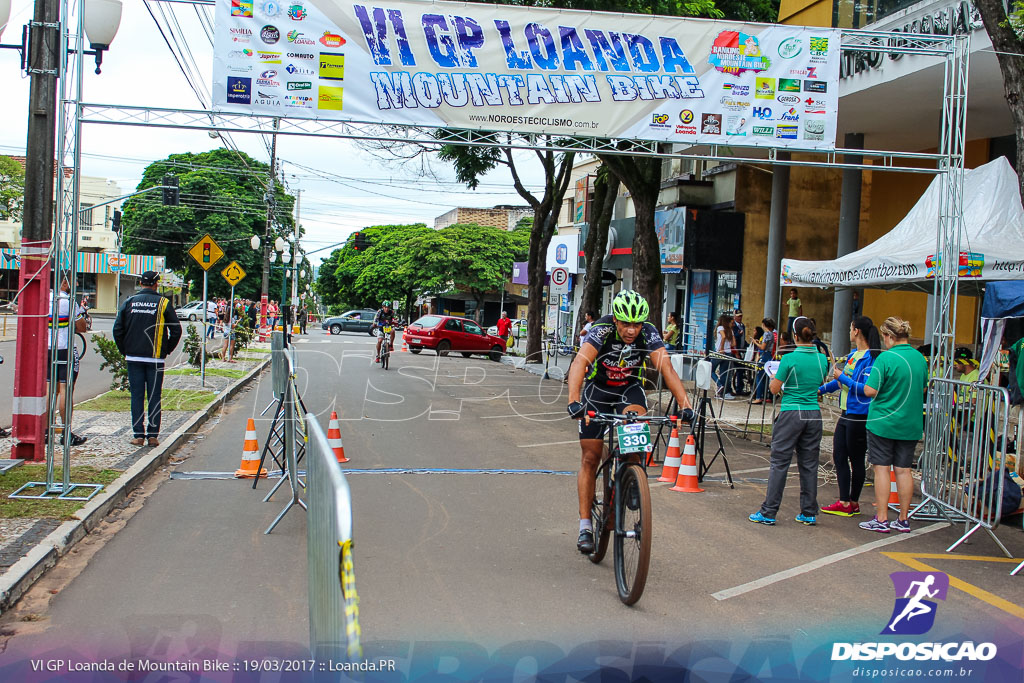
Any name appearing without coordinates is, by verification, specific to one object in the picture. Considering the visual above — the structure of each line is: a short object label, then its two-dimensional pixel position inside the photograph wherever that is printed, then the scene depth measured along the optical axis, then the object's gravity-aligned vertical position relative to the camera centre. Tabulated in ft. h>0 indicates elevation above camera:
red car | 112.16 -3.32
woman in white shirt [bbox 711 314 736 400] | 67.36 -0.99
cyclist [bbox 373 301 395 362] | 82.24 -1.09
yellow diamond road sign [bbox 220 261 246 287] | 86.69 +2.59
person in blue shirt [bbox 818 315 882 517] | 26.99 -2.82
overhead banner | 32.50 +9.21
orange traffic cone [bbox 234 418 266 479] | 30.14 -5.53
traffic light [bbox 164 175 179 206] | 110.01 +12.68
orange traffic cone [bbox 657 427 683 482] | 31.99 -5.17
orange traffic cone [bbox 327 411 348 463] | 31.96 -4.71
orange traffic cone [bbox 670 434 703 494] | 30.19 -5.08
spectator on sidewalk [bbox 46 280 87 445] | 32.04 -1.53
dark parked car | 195.31 -3.90
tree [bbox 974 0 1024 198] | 29.73 +9.65
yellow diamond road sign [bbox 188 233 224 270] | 60.85 +3.19
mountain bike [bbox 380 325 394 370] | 81.71 -3.29
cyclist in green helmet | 19.97 -1.20
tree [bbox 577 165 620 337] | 78.74 +6.96
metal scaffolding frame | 26.27 +6.00
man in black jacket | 33.83 -1.79
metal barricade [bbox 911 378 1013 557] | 23.80 -3.38
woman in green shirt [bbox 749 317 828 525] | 25.61 -2.81
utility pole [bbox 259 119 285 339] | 129.80 +8.56
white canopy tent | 33.63 +3.64
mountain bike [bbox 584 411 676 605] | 17.35 -3.79
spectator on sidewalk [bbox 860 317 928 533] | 24.61 -2.27
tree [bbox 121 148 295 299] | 206.28 +19.58
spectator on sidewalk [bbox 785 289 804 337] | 70.49 +1.69
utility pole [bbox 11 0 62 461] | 27.81 +1.72
